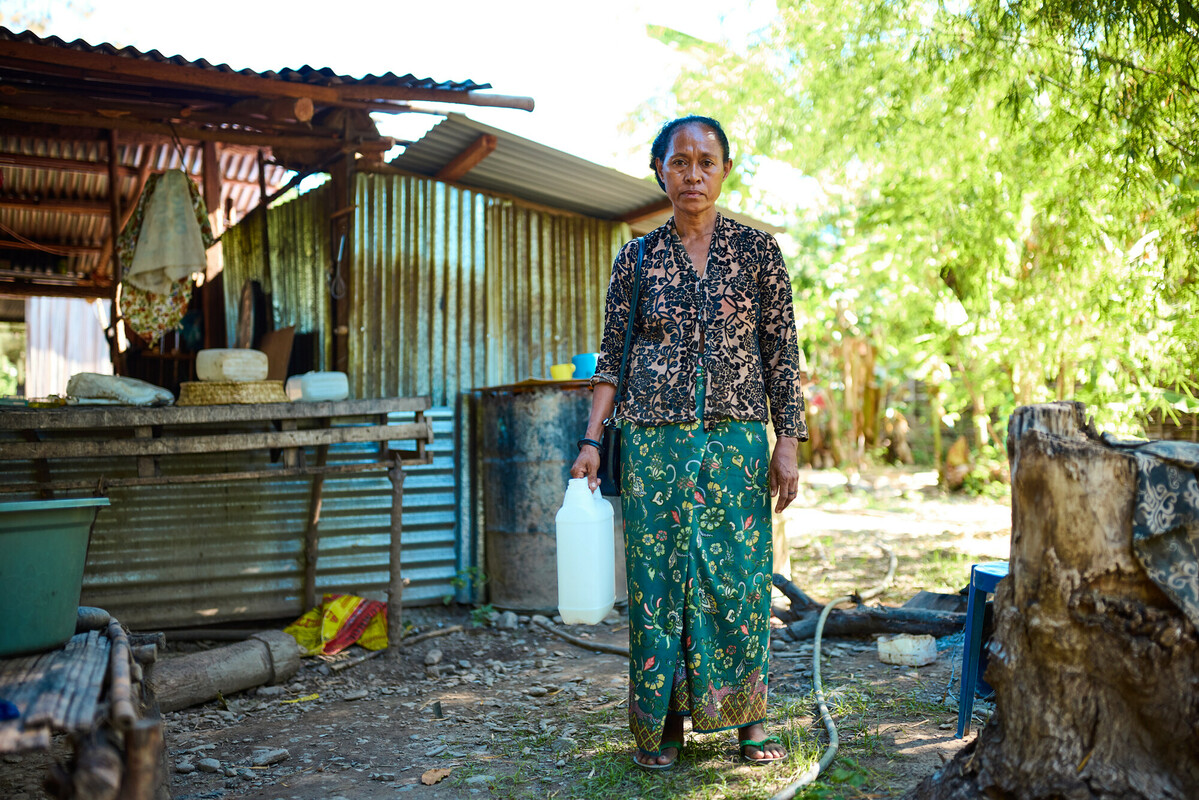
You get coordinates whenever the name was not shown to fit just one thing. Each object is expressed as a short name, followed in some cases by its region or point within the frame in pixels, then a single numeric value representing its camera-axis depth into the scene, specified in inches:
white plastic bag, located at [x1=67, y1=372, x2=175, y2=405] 167.8
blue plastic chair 107.2
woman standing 103.8
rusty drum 218.8
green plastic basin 76.5
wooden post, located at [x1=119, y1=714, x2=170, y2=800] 55.2
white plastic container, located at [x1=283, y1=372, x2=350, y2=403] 201.3
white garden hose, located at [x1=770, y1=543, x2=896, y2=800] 93.8
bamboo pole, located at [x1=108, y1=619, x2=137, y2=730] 58.0
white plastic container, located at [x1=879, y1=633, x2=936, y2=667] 154.7
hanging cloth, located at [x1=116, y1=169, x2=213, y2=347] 217.0
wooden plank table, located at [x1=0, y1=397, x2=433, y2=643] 154.5
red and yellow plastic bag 185.6
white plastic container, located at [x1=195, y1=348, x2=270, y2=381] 179.2
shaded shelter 184.1
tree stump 73.5
